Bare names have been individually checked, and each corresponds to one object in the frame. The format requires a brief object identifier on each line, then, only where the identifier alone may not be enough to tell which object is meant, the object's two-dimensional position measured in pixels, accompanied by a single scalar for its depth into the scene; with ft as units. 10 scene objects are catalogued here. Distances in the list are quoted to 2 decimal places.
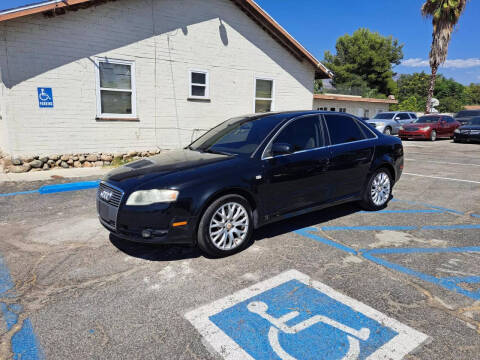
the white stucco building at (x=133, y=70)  28.78
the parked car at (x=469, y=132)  61.56
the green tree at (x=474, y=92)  272.72
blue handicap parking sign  29.32
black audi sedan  11.80
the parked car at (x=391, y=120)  67.77
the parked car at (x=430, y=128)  66.54
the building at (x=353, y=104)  75.20
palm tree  79.10
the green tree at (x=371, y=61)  138.62
